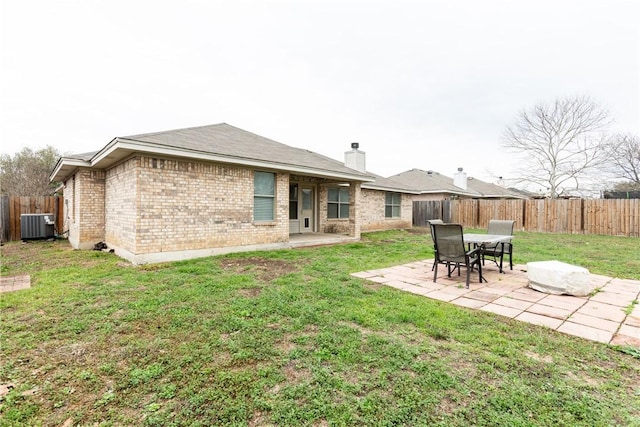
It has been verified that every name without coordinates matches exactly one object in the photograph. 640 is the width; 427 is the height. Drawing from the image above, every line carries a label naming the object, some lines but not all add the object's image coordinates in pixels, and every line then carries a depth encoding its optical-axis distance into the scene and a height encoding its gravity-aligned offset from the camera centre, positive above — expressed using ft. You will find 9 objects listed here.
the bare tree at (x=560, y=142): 72.13 +18.44
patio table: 18.07 -1.86
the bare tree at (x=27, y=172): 63.77 +7.99
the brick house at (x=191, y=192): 22.27 +1.54
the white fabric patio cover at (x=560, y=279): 14.74 -3.55
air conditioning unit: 35.94 -2.38
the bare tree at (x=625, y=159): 74.90 +14.17
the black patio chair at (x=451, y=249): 17.04 -2.33
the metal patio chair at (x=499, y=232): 20.25 -1.76
